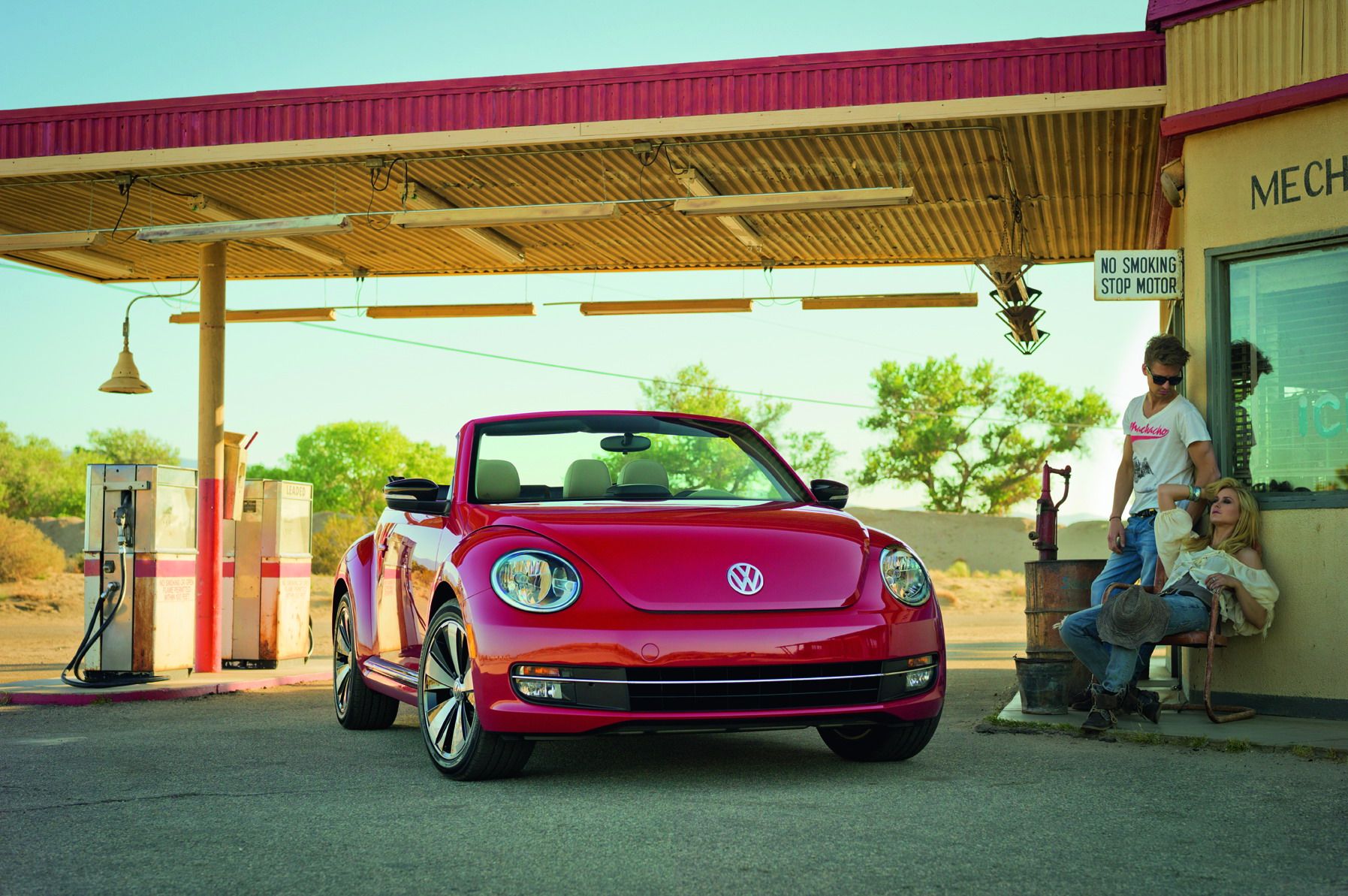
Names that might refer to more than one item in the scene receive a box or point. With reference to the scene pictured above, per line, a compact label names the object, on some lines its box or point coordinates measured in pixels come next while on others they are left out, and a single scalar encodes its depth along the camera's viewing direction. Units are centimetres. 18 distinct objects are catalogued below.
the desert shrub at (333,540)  4719
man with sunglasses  818
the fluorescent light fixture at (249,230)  1123
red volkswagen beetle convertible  547
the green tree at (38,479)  7512
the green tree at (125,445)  9225
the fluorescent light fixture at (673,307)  1513
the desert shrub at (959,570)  6241
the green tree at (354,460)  9300
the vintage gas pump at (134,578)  1175
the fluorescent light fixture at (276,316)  1634
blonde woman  734
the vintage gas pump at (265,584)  1353
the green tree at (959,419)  7050
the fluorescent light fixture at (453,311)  1576
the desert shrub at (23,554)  3659
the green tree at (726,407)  6047
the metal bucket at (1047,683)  810
